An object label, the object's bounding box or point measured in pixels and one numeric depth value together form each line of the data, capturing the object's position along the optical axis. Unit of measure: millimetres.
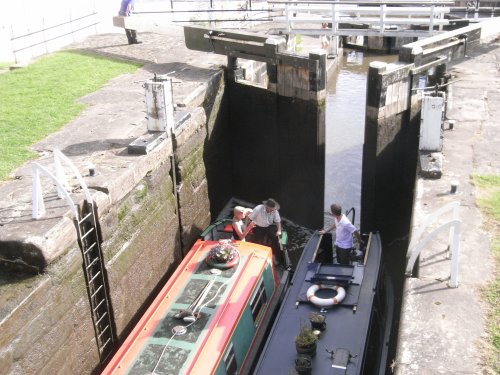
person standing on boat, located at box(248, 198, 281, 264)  10250
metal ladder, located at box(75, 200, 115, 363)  7746
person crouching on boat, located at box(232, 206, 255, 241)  10166
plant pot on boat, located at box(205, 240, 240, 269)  8617
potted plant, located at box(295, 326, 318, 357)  7207
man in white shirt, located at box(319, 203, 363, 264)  9297
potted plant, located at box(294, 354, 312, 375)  6949
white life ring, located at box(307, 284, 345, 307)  8117
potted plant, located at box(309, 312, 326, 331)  7629
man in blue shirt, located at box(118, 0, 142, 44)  16469
